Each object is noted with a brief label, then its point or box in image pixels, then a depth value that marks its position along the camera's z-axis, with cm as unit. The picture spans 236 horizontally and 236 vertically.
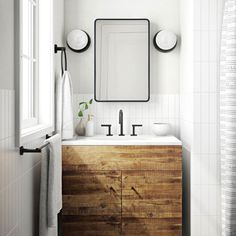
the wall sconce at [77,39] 387
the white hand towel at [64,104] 334
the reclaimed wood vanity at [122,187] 336
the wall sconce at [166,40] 385
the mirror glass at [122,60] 391
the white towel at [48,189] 252
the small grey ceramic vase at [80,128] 386
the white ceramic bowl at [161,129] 379
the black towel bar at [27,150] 225
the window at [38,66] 290
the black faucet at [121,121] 383
